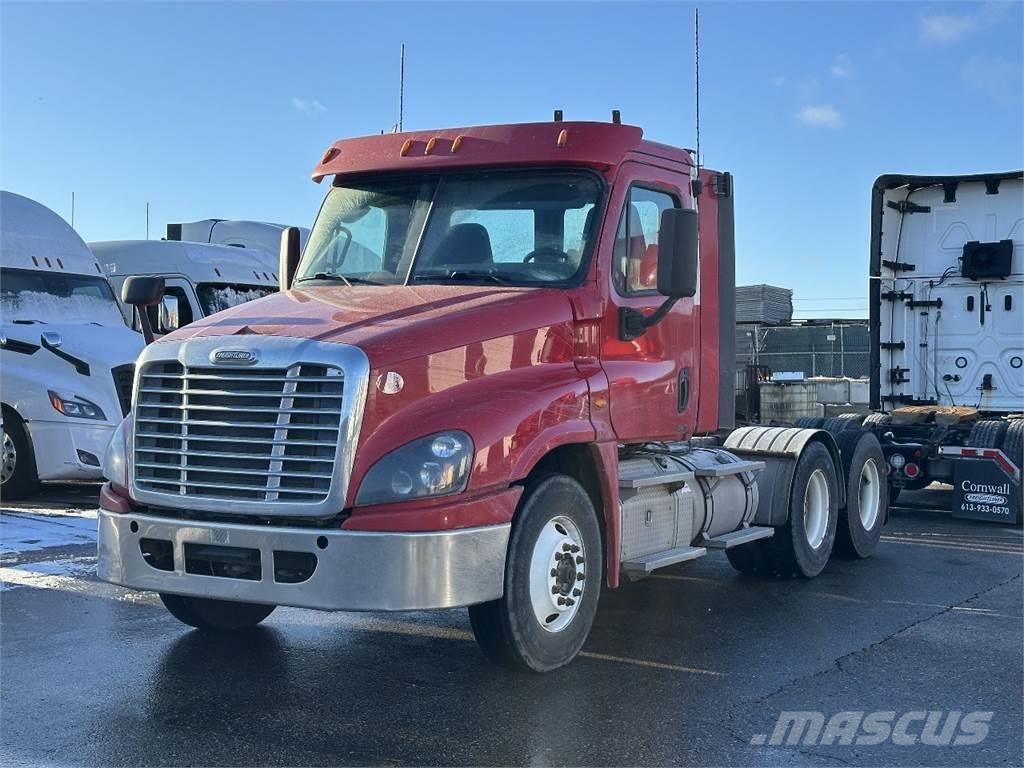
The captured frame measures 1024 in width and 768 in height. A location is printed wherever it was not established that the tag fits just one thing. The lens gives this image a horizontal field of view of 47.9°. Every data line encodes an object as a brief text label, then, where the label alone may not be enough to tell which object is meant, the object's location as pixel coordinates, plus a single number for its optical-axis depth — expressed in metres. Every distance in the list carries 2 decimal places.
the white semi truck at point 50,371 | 11.95
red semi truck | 5.31
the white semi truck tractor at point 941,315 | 12.87
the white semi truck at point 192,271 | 15.91
